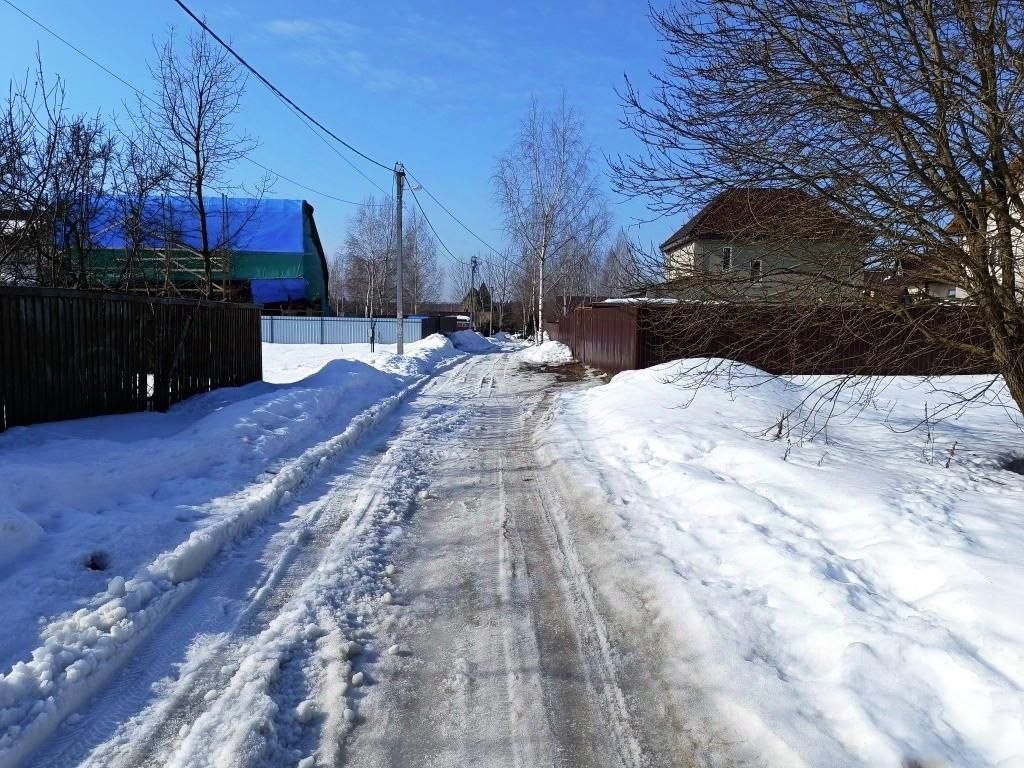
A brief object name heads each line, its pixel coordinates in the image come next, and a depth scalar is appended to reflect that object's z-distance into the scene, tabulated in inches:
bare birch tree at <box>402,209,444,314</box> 2260.1
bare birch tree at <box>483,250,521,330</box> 2692.9
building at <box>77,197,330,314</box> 499.2
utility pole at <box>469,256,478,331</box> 3024.1
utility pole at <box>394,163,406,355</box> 937.5
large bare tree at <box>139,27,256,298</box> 566.9
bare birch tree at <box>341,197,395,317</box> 2059.5
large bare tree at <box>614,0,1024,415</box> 220.2
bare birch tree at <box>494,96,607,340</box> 1316.4
